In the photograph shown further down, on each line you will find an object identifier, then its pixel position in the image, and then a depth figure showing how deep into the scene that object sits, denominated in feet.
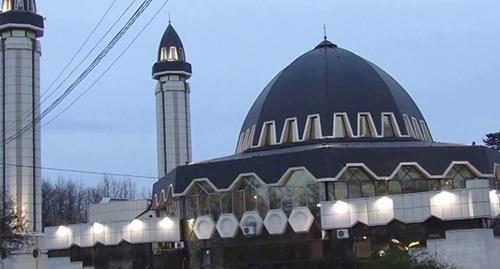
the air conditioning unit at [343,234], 133.69
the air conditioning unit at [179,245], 153.58
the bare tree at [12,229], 158.92
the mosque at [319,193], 128.36
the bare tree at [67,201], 345.72
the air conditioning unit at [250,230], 141.28
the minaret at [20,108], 208.74
